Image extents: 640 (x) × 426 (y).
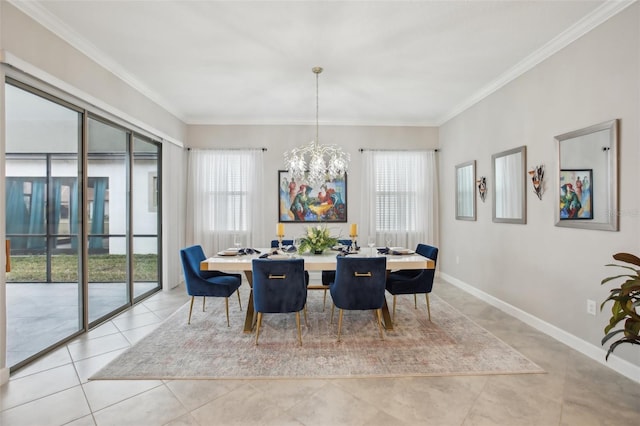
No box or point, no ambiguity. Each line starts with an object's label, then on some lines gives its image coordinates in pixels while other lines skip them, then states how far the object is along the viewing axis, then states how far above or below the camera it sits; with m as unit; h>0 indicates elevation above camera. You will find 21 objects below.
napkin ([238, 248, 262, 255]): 3.57 -0.45
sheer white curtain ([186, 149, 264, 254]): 5.48 +0.23
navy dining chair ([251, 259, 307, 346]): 2.77 -0.66
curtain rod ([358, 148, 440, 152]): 5.62 +1.10
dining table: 3.04 -0.49
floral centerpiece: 3.42 -0.32
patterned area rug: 2.44 -1.22
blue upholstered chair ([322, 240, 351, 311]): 3.84 -0.80
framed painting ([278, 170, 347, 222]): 5.57 +0.19
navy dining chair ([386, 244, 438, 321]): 3.39 -0.77
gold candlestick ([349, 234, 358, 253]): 3.62 -0.41
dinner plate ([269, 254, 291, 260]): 3.18 -0.46
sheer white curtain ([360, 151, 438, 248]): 5.62 +0.30
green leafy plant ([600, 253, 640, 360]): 1.81 -0.56
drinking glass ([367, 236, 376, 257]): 3.77 -0.39
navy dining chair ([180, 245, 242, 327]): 3.31 -0.77
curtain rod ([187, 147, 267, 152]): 5.51 +1.08
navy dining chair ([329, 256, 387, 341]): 2.83 -0.64
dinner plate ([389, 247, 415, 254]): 3.53 -0.44
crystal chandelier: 3.86 +0.58
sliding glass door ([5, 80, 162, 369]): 2.57 -0.08
